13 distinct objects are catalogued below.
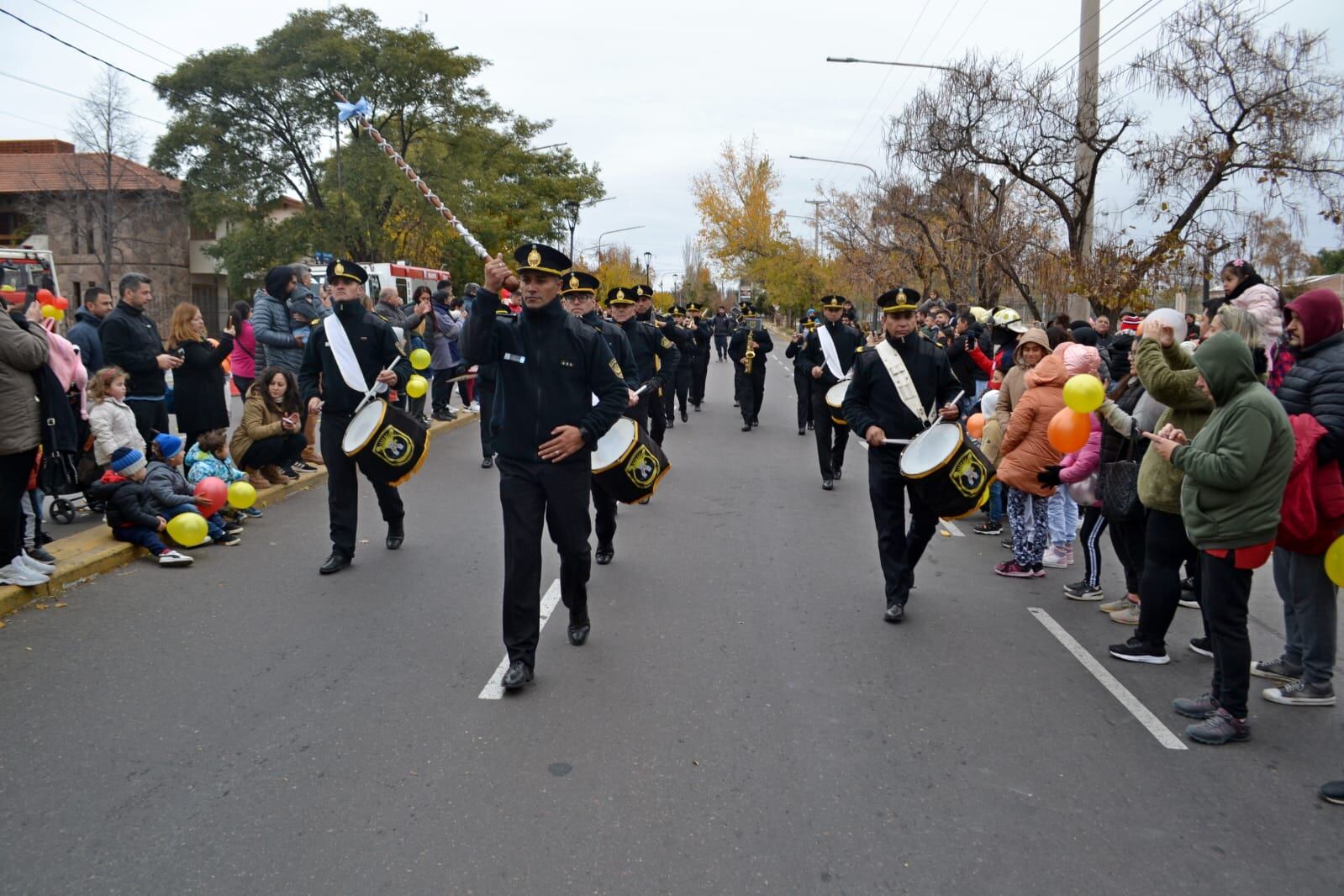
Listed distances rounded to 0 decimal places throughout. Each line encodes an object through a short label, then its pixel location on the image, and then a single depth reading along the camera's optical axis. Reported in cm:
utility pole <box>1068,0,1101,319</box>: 1570
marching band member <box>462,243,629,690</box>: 493
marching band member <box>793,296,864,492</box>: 1111
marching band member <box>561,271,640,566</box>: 677
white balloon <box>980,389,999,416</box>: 931
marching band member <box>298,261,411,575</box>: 709
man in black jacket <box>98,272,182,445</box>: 805
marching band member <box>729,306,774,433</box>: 1603
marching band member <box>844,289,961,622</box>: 619
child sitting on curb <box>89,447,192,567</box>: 716
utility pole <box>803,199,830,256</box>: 3756
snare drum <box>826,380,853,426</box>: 1038
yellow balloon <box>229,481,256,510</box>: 786
